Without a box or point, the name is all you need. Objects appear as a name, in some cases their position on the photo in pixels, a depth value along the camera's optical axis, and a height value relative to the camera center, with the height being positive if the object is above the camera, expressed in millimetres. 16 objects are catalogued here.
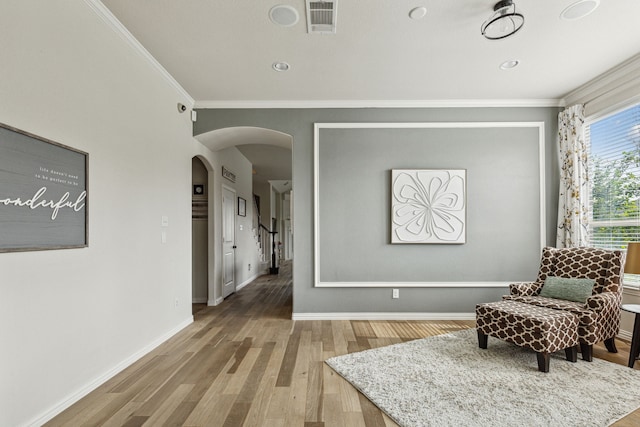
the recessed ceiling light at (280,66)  3096 +1554
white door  5219 -403
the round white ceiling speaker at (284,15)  2307 +1570
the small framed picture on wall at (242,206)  6328 +240
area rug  1899 -1258
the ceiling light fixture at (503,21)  2246 +1521
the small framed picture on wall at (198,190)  5047 +463
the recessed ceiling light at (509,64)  3088 +1547
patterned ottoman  2438 -944
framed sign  1637 +156
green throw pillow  2893 -727
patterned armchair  2631 -738
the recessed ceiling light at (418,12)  2316 +1561
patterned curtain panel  3715 +380
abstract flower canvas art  3998 +124
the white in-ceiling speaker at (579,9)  2264 +1555
